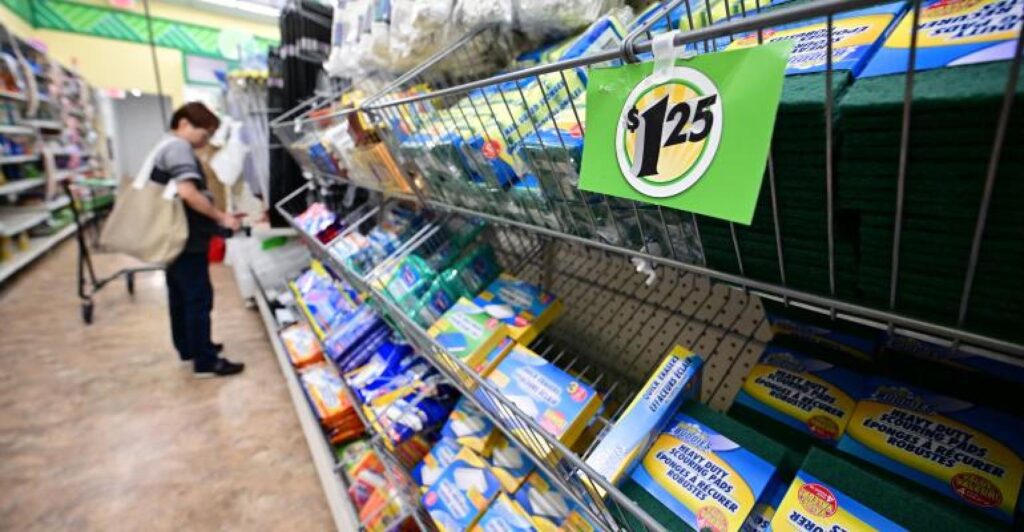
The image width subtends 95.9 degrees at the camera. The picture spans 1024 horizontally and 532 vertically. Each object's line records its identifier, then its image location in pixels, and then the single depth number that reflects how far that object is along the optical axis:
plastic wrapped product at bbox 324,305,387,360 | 1.66
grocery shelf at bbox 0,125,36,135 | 4.65
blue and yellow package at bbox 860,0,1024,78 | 0.33
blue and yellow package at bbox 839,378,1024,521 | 0.50
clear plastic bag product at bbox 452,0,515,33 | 0.95
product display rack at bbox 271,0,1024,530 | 0.39
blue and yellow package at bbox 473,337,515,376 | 0.94
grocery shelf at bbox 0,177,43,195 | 4.62
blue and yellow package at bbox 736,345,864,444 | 0.66
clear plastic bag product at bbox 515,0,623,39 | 0.87
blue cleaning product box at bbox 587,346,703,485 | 0.61
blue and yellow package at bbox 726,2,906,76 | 0.42
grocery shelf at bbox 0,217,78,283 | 4.36
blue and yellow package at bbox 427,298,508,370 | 0.95
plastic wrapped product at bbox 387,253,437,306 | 1.22
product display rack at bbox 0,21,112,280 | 4.92
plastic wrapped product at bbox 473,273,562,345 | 1.01
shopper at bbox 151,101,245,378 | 2.36
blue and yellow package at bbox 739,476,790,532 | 0.56
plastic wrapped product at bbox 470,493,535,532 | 0.93
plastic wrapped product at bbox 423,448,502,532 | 0.99
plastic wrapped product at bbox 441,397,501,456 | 1.12
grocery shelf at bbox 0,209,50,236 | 4.53
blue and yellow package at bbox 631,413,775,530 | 0.56
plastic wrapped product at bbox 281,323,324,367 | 2.29
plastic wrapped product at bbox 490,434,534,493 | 1.02
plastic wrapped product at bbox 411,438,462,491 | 1.13
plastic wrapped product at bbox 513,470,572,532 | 0.94
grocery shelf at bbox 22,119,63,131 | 5.42
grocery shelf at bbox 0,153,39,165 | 4.77
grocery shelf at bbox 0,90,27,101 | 4.58
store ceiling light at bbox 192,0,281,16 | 9.14
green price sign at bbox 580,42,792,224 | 0.38
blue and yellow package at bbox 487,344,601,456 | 0.79
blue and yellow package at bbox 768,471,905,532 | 0.49
